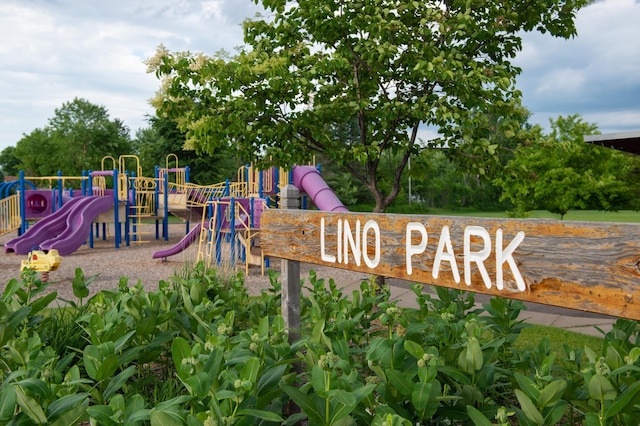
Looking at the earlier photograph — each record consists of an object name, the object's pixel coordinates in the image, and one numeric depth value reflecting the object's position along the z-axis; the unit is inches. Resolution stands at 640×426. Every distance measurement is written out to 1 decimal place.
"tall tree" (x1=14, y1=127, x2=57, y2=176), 1675.7
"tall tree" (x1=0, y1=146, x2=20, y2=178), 2564.0
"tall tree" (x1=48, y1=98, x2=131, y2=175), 1579.7
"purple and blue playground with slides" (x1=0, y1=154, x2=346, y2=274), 419.2
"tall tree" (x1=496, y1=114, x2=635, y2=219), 639.8
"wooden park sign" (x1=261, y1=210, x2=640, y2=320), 56.7
